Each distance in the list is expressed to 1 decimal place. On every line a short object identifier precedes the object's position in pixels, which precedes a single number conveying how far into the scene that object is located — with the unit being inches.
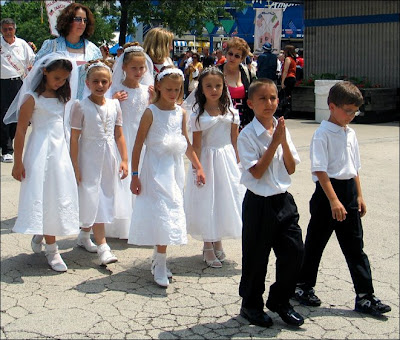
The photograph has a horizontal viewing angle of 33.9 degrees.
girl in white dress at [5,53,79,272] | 183.9
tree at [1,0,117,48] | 690.2
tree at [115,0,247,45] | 644.7
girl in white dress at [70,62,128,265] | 192.5
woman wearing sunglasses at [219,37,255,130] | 205.8
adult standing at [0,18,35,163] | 325.4
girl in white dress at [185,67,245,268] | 190.7
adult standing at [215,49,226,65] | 739.7
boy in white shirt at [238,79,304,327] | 140.2
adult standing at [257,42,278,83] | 532.2
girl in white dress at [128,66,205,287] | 176.6
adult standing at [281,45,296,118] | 582.1
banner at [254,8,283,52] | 686.5
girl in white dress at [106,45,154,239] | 204.7
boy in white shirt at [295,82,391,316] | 148.3
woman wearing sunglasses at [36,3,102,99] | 217.5
